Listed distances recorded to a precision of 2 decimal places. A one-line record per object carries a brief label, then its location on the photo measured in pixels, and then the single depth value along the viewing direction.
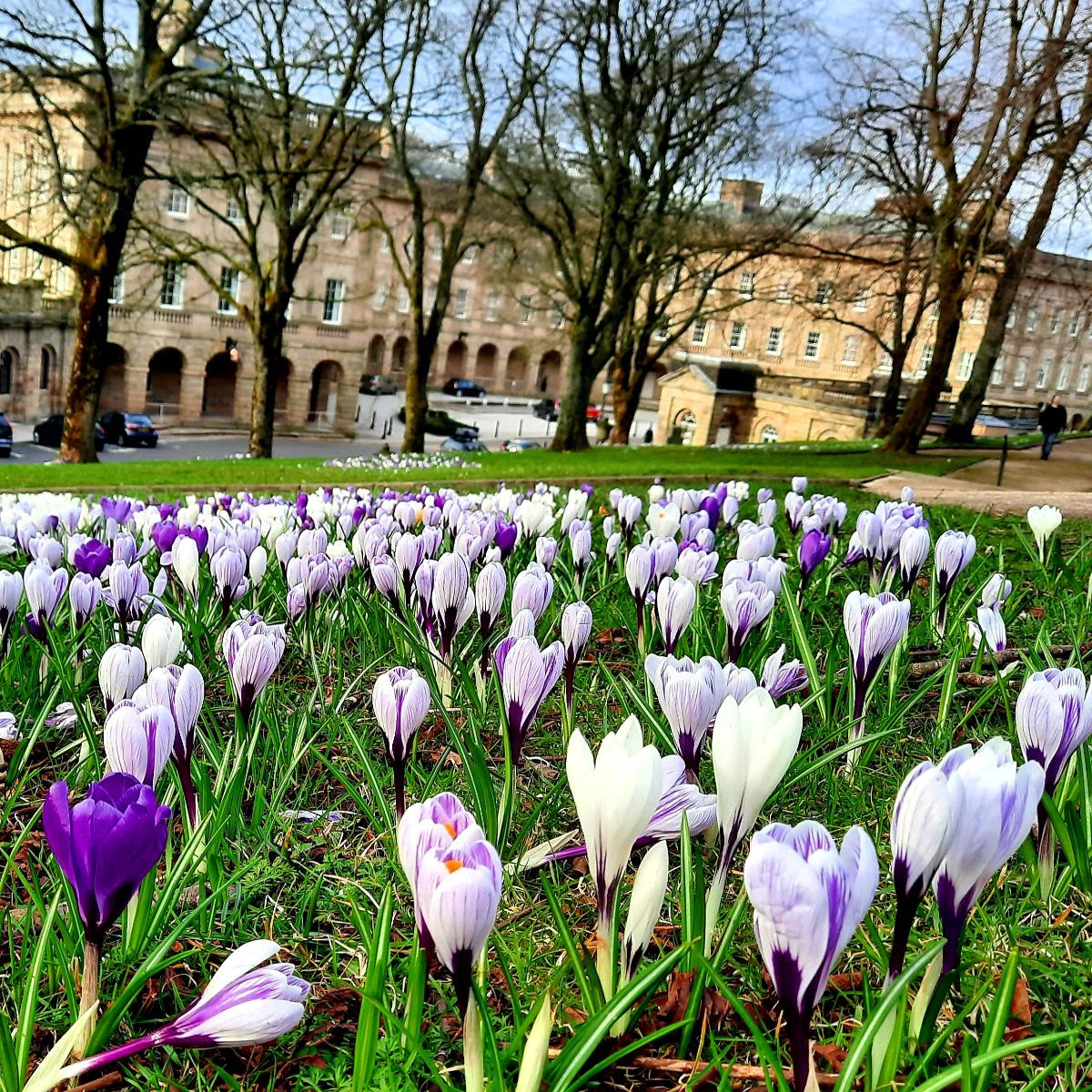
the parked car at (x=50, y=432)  37.84
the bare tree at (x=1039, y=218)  16.03
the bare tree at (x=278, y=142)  20.19
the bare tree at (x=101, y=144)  18.61
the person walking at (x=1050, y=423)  20.72
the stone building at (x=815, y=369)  32.93
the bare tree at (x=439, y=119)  23.67
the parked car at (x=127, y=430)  40.28
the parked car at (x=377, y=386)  64.75
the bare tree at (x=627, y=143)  24.00
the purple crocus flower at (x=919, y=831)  1.10
